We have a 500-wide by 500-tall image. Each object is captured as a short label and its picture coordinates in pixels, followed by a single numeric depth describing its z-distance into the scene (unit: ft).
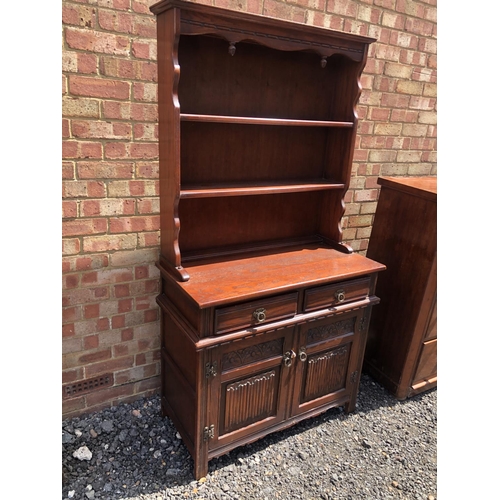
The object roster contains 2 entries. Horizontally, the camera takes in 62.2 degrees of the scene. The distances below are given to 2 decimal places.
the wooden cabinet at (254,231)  5.70
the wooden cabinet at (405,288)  7.59
